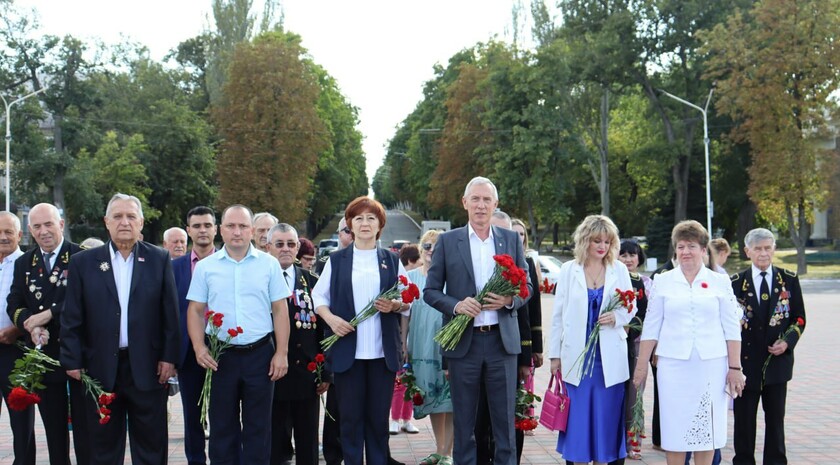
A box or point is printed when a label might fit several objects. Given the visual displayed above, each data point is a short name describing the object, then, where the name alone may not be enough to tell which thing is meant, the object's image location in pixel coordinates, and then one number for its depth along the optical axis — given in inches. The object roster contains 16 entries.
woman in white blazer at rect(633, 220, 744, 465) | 234.7
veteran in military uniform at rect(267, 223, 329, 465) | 256.1
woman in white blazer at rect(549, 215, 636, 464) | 241.4
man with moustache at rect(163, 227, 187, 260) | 309.0
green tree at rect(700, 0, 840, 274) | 1373.0
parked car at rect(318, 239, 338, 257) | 1754.6
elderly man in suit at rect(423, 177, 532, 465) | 235.1
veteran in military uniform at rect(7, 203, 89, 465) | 244.1
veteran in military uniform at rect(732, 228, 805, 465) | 270.5
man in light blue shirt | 230.8
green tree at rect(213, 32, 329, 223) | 1776.6
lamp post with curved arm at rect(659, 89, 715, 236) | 1496.1
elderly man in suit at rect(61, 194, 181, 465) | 223.6
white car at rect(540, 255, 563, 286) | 1097.4
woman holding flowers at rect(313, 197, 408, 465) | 240.1
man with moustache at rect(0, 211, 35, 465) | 251.6
